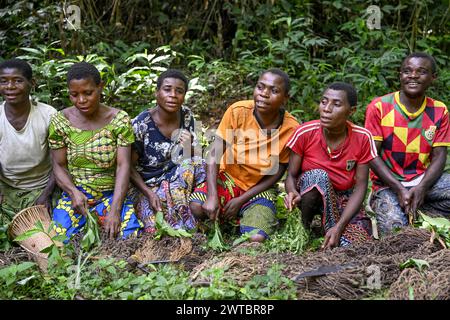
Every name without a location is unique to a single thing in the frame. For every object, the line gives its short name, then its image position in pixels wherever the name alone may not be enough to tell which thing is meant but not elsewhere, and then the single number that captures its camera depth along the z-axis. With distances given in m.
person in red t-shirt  3.83
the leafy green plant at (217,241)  3.73
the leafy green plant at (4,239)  3.74
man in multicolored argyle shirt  4.16
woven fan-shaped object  3.50
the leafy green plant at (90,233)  3.62
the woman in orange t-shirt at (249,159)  4.08
